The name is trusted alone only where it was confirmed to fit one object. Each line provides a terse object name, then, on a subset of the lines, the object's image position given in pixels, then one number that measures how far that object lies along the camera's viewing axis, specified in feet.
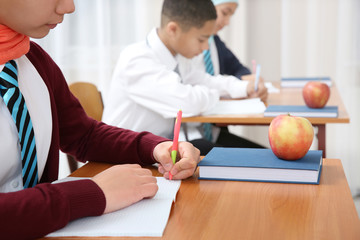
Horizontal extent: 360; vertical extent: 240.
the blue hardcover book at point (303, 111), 6.31
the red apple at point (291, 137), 3.64
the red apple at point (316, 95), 6.56
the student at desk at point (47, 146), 2.76
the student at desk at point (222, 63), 8.60
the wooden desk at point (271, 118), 6.21
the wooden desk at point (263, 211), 2.69
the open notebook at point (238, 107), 6.83
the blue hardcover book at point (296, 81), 9.45
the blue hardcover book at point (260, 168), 3.49
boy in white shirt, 6.68
